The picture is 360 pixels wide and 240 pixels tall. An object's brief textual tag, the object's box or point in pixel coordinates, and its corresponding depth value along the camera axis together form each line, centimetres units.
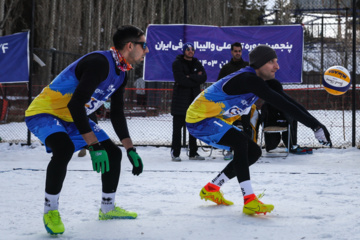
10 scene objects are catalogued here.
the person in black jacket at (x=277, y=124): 914
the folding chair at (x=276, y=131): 897
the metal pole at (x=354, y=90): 952
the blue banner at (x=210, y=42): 1013
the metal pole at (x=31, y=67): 1038
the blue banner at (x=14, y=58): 1048
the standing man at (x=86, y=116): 364
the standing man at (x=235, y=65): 857
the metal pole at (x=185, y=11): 1012
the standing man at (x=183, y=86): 857
